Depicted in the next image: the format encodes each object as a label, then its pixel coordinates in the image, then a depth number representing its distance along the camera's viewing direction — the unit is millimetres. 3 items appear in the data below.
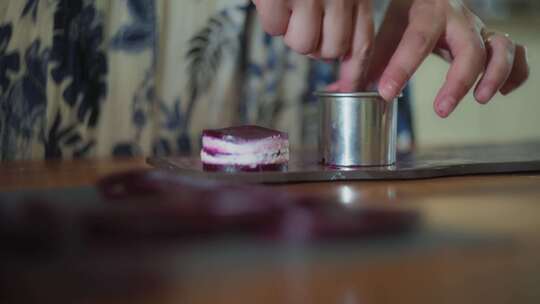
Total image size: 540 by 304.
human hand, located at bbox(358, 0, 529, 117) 829
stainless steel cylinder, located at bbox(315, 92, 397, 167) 795
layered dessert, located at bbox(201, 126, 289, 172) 742
